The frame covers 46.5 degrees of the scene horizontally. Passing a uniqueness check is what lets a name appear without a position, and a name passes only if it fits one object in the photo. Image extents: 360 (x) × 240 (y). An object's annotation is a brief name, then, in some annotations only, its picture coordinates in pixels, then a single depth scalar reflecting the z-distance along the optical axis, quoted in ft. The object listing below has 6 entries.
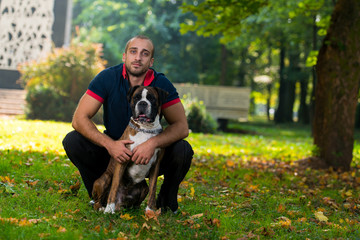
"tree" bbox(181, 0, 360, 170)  26.03
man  12.59
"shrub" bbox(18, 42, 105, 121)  48.19
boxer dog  11.65
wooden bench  58.80
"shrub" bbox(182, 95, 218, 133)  49.16
